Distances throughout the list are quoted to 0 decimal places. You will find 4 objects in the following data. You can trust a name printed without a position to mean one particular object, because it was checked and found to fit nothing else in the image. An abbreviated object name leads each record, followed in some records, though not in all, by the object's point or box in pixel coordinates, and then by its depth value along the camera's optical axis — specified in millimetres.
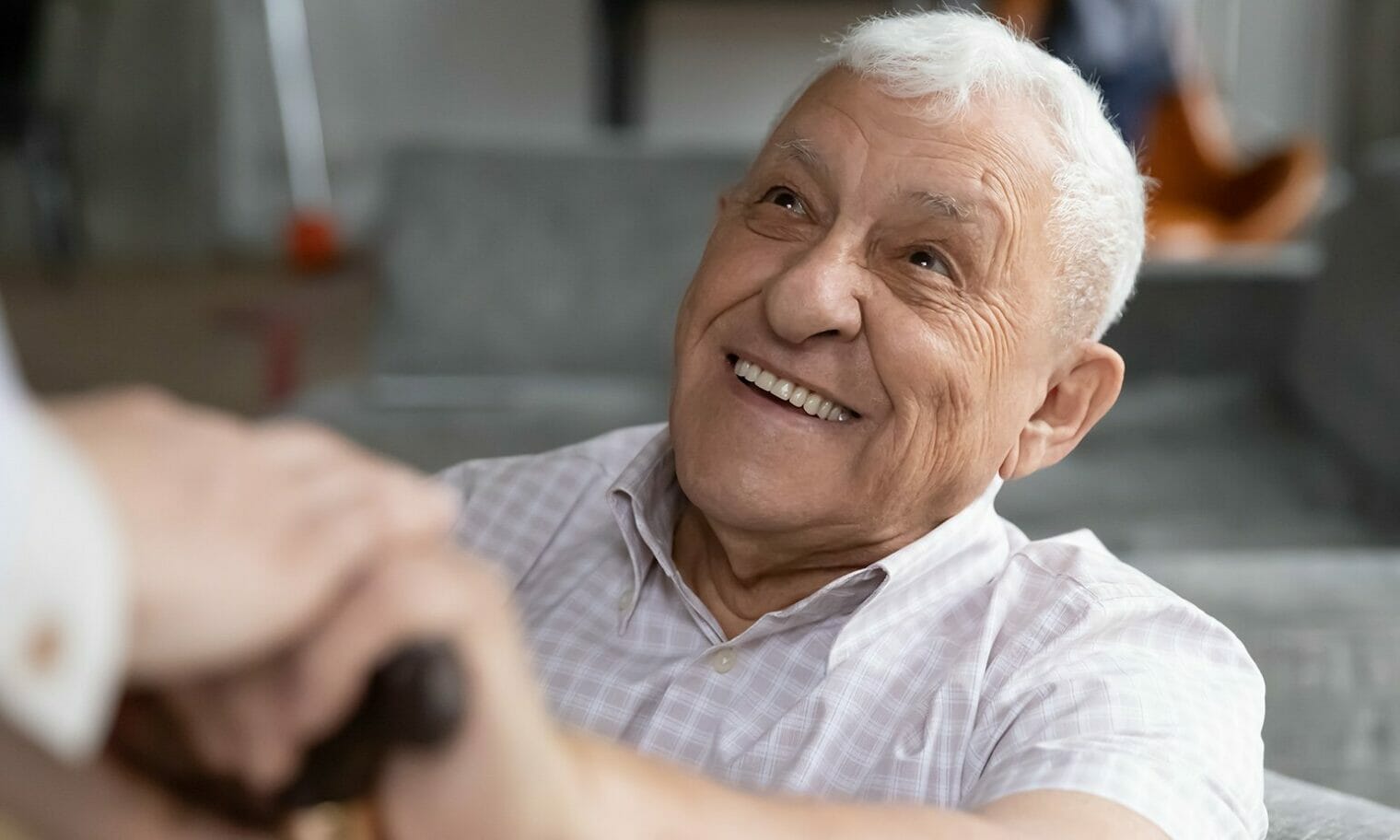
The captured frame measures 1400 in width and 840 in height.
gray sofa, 2646
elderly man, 1129
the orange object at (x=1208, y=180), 4070
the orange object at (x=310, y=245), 6598
